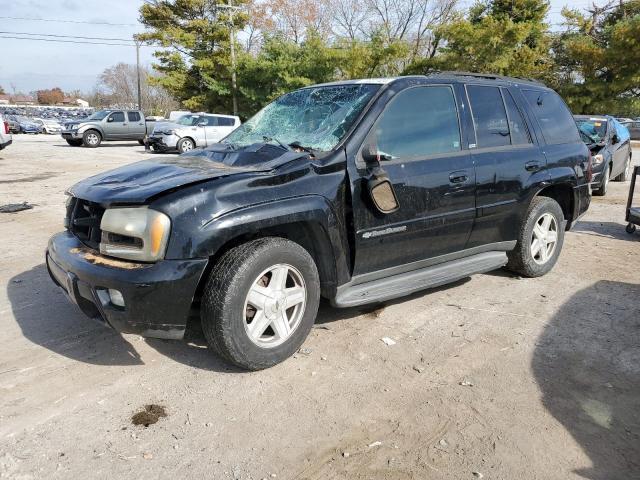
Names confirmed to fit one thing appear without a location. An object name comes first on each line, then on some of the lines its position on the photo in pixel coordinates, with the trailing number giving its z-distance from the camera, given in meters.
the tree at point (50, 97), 103.75
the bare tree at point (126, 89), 73.94
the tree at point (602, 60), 26.56
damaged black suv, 2.94
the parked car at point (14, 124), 33.81
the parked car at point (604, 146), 10.07
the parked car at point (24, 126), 34.25
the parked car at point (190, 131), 19.94
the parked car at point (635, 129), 31.58
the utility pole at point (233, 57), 29.62
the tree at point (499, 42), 25.75
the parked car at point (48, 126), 35.06
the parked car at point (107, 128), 22.66
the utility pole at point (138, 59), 47.52
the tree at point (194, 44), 31.48
